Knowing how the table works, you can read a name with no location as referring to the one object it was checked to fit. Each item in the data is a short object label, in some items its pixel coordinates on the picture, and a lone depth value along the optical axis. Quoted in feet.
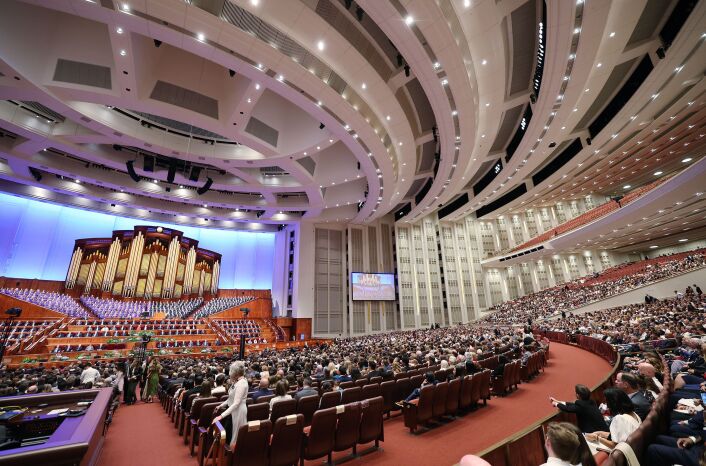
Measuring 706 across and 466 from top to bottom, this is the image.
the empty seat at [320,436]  11.41
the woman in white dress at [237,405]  10.57
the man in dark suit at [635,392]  10.22
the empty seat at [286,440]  10.57
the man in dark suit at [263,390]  15.61
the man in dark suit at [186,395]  16.26
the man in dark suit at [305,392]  15.08
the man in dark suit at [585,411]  9.98
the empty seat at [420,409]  14.85
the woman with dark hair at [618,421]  8.32
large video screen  77.41
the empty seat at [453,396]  16.30
